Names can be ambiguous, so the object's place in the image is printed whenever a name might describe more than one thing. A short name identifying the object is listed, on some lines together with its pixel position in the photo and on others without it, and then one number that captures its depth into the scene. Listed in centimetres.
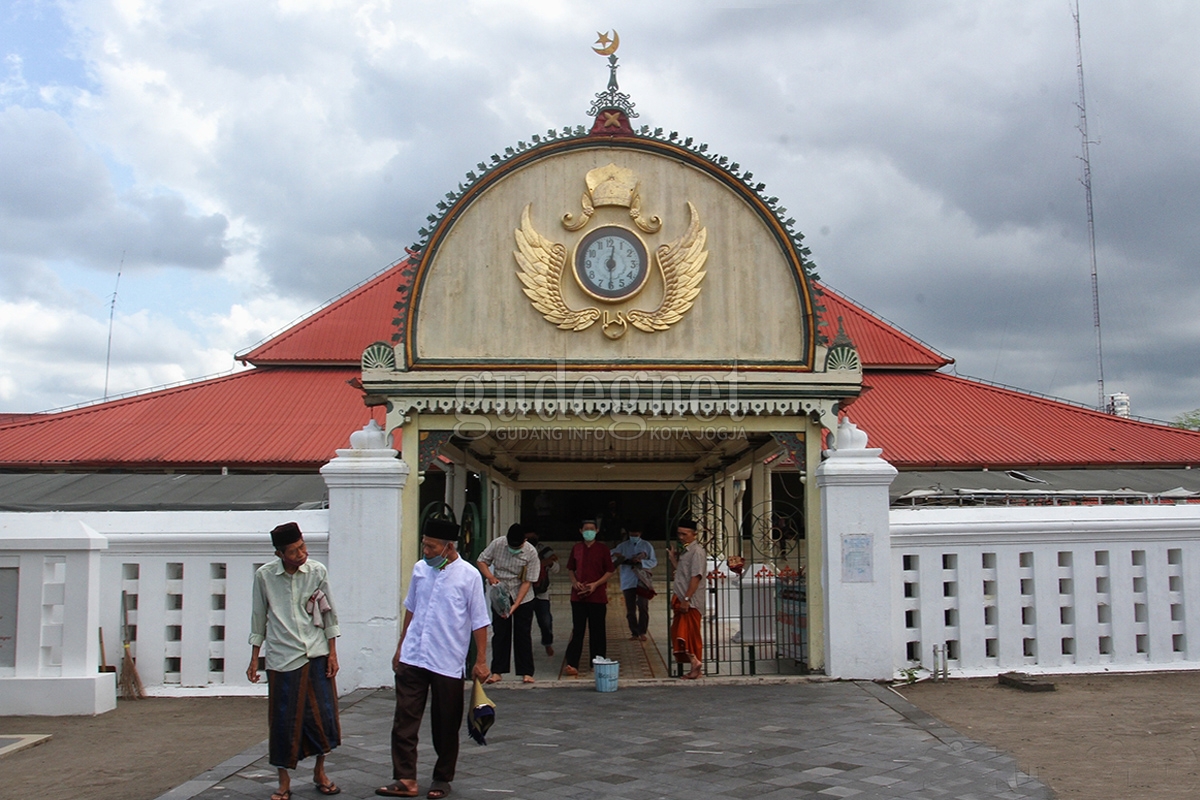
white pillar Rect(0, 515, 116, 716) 773
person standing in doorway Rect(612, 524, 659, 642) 1214
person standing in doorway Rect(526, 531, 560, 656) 1100
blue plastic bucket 856
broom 852
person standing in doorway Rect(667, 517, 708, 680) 939
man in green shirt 546
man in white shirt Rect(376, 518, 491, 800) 547
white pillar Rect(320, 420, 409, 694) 866
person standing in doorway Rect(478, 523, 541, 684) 938
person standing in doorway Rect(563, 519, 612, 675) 985
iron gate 950
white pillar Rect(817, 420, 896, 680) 891
